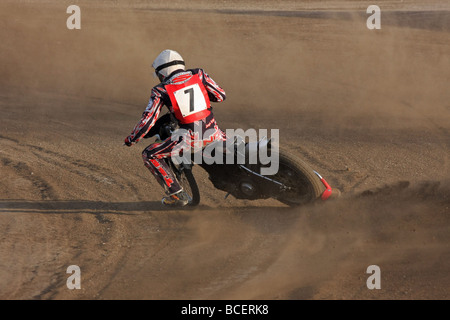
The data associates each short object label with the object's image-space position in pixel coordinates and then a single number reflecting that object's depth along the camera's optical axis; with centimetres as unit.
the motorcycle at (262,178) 1379
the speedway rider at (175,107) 1341
